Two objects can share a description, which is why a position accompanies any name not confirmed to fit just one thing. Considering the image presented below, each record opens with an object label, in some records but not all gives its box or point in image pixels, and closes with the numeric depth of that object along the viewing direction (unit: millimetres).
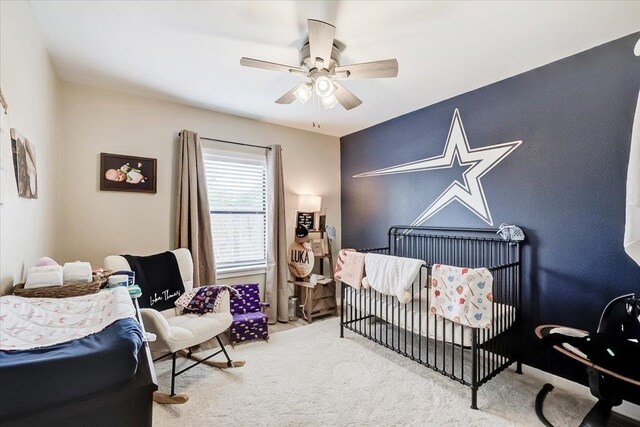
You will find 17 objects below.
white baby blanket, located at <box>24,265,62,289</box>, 1426
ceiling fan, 1689
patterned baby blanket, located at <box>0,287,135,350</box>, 833
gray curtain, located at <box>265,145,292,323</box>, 3486
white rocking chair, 1931
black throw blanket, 2396
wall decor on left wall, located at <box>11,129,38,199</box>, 1459
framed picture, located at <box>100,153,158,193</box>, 2672
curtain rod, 3225
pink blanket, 2717
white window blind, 3311
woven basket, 1384
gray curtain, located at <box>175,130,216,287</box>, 2957
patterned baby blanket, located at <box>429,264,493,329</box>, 1863
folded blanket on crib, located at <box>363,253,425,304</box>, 2305
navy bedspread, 603
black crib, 2082
